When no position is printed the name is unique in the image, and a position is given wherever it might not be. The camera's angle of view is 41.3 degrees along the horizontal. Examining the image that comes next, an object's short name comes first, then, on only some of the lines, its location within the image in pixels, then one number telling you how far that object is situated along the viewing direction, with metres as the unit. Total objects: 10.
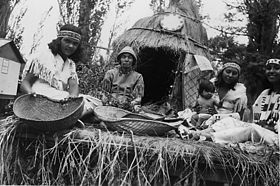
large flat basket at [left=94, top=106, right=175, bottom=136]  3.04
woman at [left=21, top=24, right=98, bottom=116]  3.69
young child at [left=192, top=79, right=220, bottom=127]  4.88
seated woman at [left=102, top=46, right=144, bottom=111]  4.91
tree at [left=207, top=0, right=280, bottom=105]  8.75
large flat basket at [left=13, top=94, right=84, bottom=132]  2.78
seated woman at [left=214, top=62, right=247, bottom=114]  4.75
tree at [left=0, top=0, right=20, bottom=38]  8.57
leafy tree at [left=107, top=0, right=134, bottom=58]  12.76
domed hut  7.27
